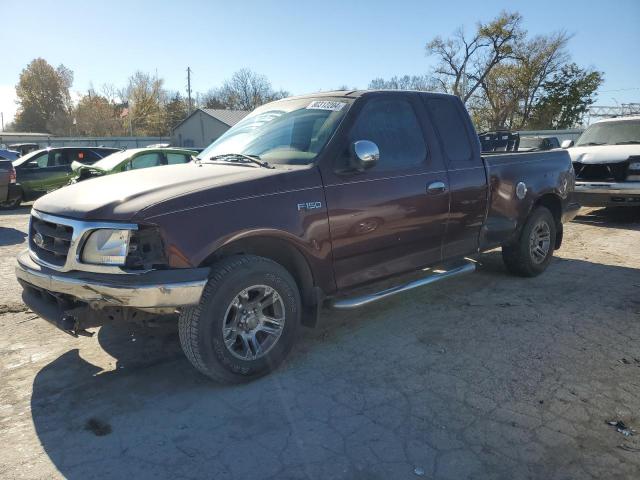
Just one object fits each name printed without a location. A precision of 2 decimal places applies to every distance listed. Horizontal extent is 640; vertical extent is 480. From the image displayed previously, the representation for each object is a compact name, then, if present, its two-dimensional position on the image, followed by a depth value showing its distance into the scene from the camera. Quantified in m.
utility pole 68.00
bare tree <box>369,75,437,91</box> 48.42
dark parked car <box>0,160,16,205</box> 11.17
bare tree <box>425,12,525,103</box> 41.97
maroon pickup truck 2.92
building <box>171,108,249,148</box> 48.75
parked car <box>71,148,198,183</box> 9.83
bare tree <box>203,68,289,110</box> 70.94
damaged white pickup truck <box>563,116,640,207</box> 9.03
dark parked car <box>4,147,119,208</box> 13.00
